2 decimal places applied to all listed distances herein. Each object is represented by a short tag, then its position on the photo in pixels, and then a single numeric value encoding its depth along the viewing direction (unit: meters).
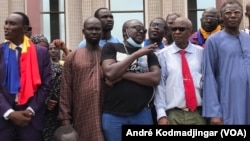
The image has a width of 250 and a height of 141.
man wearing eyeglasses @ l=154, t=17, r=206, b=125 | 4.00
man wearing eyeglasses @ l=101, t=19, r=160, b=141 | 3.93
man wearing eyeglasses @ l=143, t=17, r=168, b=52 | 4.71
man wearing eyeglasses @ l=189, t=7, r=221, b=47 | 4.83
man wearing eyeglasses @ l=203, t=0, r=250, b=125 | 3.92
